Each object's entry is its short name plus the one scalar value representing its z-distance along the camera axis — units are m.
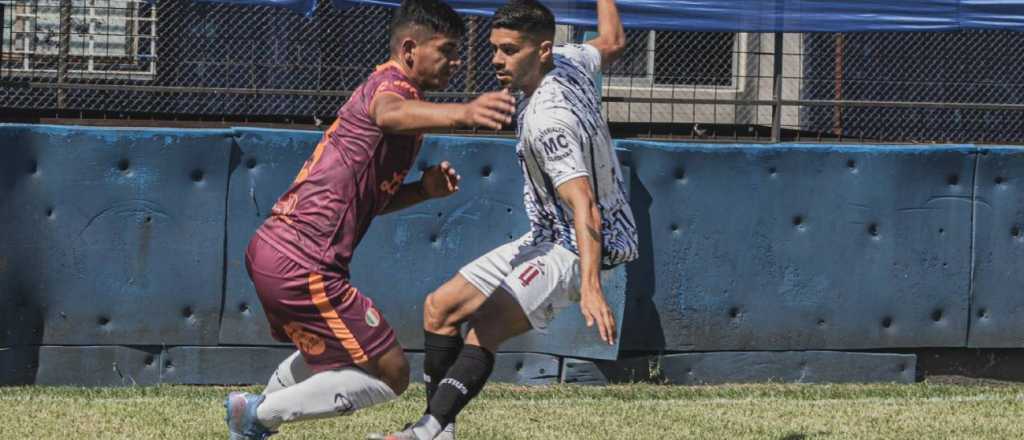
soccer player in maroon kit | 9.34
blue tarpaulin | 17.62
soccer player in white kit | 10.33
